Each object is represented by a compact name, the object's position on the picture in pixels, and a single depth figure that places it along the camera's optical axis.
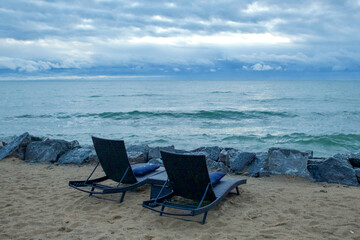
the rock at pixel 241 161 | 7.62
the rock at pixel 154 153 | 8.67
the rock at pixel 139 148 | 9.08
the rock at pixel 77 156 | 8.65
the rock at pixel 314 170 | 6.77
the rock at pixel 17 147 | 8.95
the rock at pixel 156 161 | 8.18
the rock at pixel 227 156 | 7.88
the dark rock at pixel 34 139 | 9.69
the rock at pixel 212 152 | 8.76
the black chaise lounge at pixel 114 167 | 5.24
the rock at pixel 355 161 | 7.42
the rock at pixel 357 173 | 6.66
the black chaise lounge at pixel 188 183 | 4.36
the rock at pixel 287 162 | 6.92
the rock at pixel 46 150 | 8.84
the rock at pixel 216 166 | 7.75
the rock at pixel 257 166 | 7.28
